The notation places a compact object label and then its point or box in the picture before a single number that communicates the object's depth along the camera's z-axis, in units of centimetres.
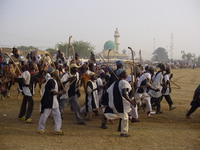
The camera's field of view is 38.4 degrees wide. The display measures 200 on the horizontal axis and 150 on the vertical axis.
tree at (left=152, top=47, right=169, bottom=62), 14680
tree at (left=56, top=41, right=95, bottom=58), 6412
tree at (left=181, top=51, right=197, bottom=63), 11032
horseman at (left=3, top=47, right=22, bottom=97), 1394
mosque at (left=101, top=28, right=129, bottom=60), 8775
